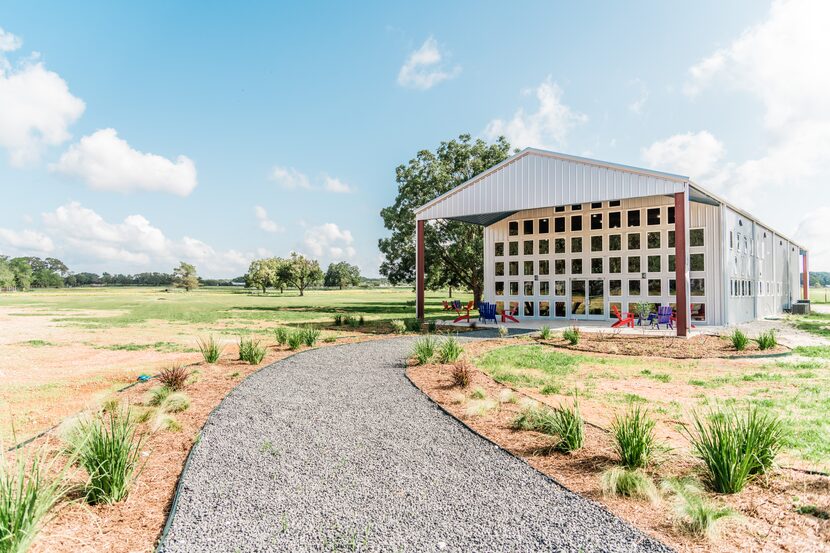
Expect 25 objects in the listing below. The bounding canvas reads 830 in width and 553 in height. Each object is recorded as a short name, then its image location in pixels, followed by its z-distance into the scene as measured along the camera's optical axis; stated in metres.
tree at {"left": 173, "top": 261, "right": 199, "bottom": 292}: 113.31
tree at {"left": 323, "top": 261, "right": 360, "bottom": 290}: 131.75
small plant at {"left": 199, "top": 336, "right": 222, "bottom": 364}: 10.98
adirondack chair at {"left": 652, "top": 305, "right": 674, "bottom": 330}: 19.50
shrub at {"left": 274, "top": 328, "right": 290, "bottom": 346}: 13.54
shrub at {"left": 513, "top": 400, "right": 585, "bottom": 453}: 5.28
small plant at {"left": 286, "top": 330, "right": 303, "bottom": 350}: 13.30
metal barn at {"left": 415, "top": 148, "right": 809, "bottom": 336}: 18.84
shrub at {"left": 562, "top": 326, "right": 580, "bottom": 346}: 14.74
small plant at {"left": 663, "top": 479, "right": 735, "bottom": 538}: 3.58
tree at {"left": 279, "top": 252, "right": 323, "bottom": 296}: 79.81
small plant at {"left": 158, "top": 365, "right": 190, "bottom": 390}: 8.27
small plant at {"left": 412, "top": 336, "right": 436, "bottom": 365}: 10.81
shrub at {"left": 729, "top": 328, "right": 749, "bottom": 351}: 13.23
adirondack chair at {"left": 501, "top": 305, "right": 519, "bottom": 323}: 23.25
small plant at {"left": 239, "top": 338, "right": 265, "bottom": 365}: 10.98
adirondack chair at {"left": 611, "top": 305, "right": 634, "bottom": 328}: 18.54
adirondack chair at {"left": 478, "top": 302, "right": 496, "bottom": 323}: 22.45
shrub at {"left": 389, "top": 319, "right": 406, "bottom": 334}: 17.98
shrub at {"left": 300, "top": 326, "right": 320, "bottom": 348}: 13.83
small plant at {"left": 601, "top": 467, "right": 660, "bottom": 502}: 4.15
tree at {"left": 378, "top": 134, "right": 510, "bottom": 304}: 36.06
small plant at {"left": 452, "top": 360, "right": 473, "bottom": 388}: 8.45
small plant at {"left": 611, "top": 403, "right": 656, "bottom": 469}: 4.75
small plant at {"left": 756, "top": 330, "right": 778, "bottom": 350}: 13.19
